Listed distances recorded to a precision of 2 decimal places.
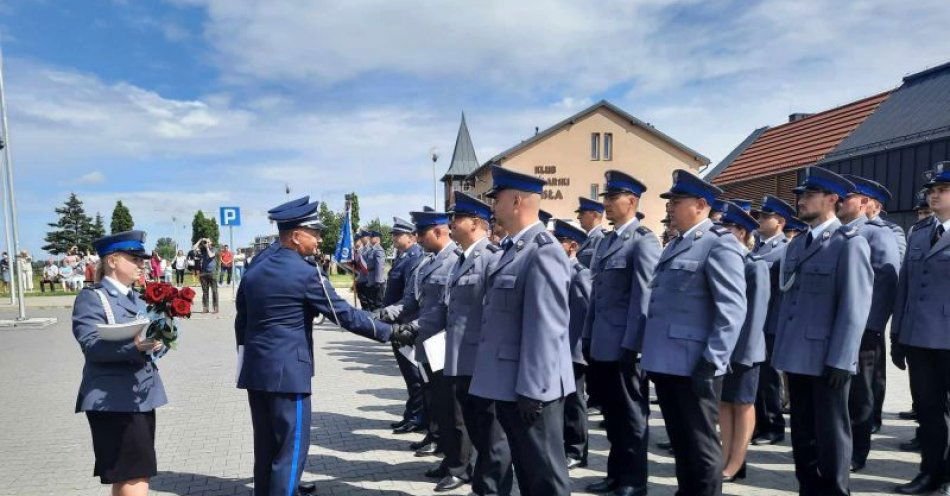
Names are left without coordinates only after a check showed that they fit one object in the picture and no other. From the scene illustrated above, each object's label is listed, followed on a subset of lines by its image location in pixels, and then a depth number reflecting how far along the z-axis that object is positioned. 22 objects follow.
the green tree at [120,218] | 65.62
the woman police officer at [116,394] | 3.18
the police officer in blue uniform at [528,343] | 2.86
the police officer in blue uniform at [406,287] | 6.06
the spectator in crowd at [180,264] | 24.39
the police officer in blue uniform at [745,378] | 4.24
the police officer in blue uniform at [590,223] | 6.16
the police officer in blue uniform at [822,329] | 3.52
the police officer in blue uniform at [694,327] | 3.39
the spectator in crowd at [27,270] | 24.94
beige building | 39.28
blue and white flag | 17.69
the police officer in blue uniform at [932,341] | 4.08
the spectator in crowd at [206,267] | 15.59
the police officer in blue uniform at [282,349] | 3.41
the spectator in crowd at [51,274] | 26.44
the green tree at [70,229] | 62.44
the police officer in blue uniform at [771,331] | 5.51
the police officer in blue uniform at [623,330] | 4.19
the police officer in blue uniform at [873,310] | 4.59
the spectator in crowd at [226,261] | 26.93
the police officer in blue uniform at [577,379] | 4.86
